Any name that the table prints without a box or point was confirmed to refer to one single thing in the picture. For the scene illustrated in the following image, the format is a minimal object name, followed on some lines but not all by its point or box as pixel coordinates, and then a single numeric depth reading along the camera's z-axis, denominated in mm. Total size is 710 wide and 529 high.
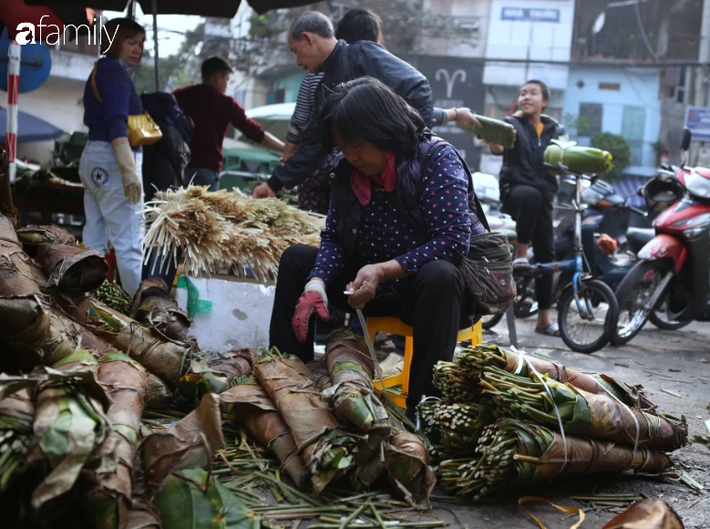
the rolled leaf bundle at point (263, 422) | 2045
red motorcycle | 5391
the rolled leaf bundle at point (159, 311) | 2930
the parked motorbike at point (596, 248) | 6414
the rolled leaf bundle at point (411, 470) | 1940
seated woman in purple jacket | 2496
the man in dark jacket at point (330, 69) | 3701
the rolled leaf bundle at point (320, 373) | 2436
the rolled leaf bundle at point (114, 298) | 3607
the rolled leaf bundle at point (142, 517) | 1546
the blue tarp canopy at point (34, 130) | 15438
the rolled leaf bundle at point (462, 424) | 2148
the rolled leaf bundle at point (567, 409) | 2088
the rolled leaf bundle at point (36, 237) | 2896
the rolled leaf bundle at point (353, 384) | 1937
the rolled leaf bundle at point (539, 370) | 2240
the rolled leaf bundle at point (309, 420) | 1895
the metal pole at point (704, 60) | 23562
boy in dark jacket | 5344
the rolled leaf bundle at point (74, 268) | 2564
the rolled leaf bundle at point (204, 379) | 2582
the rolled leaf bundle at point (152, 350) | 2562
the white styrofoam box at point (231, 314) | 3631
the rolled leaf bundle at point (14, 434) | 1421
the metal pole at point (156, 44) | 5492
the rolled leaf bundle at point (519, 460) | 1977
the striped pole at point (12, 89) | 5160
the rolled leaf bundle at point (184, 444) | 1720
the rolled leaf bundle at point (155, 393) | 2469
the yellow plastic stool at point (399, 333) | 2846
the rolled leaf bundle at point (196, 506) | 1607
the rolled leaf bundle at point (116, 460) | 1490
